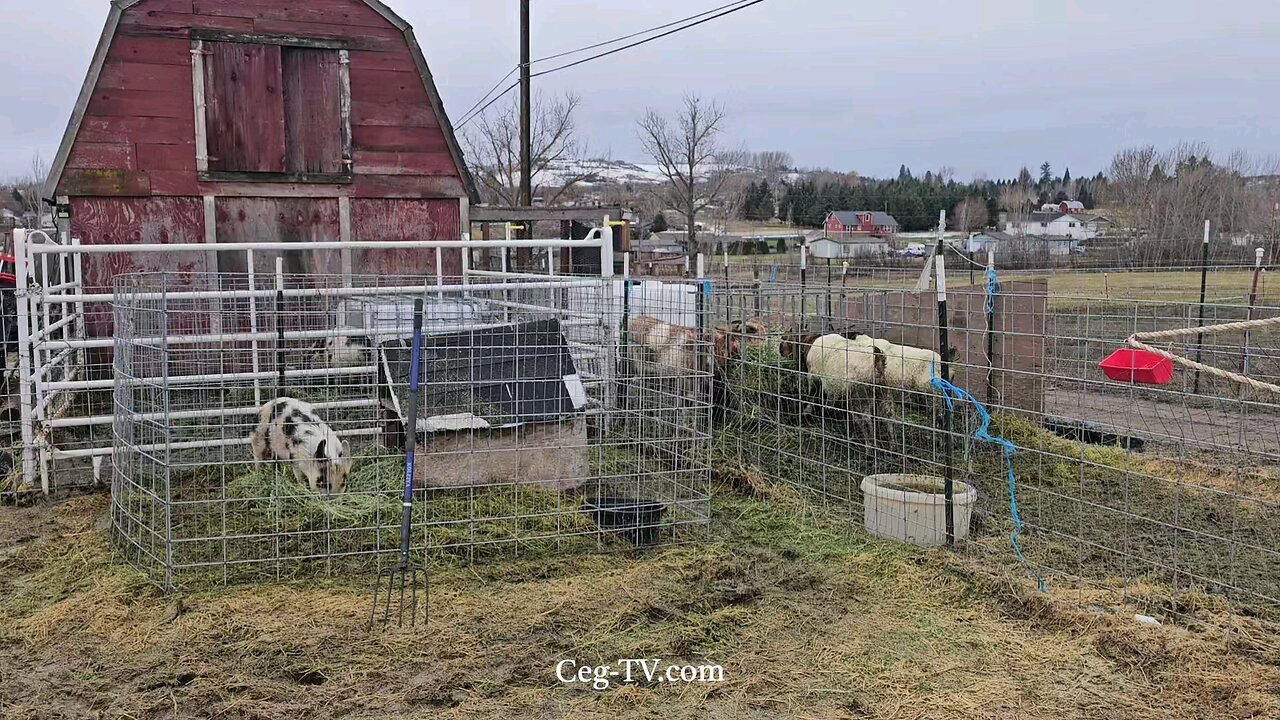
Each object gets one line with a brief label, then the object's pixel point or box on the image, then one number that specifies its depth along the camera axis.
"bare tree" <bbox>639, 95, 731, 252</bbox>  46.00
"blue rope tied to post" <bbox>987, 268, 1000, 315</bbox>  6.58
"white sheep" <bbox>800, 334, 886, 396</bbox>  8.34
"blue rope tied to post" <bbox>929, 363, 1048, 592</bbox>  5.62
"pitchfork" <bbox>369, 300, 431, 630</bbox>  4.89
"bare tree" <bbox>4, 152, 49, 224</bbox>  23.14
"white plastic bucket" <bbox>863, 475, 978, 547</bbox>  6.24
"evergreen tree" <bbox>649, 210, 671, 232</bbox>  60.78
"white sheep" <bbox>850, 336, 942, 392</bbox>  8.54
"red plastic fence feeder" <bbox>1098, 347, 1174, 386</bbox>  5.05
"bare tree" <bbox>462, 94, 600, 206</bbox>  36.81
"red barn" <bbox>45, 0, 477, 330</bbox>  10.57
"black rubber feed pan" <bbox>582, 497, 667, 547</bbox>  6.06
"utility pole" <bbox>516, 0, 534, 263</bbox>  22.34
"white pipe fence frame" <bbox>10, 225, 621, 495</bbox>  7.01
